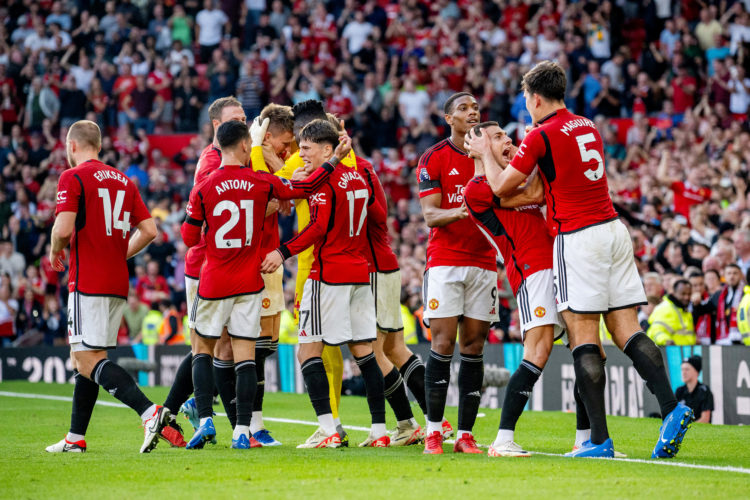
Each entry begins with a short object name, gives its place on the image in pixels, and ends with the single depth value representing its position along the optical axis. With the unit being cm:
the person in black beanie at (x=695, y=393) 2509
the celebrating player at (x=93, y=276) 1717
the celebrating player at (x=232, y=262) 1687
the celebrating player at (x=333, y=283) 1720
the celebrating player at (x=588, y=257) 1502
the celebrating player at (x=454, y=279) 1653
